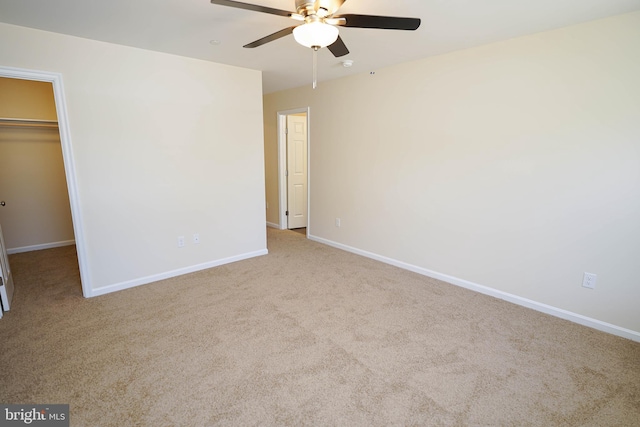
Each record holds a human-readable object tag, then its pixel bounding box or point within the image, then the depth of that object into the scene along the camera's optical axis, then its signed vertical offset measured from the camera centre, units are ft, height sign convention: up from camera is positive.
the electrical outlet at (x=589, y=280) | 8.17 -3.21
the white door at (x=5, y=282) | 8.76 -3.75
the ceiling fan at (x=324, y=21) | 5.55 +2.55
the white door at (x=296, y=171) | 17.60 -0.74
